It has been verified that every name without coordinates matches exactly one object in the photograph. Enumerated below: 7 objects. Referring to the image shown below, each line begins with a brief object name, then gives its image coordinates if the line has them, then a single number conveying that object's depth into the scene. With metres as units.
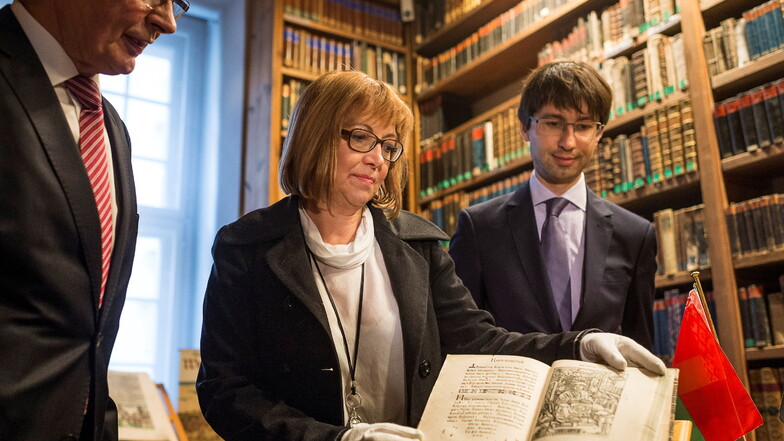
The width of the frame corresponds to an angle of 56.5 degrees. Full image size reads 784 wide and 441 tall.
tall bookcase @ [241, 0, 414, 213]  3.96
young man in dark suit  2.04
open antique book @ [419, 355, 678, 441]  1.08
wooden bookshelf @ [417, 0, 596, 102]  3.61
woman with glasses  1.35
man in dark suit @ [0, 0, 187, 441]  1.03
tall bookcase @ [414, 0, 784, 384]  2.63
